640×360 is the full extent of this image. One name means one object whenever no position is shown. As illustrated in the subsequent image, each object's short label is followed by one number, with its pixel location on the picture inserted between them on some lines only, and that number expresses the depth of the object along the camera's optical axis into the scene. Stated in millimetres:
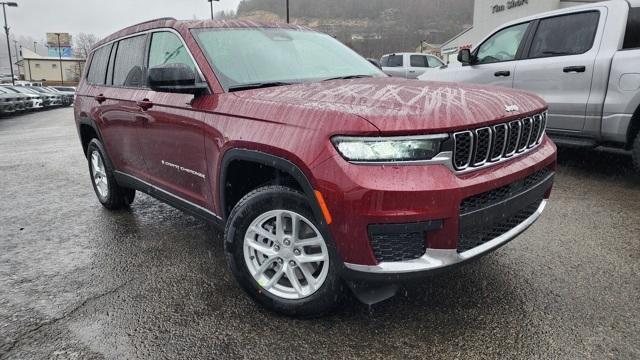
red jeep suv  2113
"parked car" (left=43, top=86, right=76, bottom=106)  30766
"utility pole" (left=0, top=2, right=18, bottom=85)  45019
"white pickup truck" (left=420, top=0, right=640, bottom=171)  4832
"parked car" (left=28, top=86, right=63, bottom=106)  27209
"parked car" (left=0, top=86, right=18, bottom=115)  18859
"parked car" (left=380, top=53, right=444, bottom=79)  19766
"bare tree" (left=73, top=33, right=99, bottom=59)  111938
